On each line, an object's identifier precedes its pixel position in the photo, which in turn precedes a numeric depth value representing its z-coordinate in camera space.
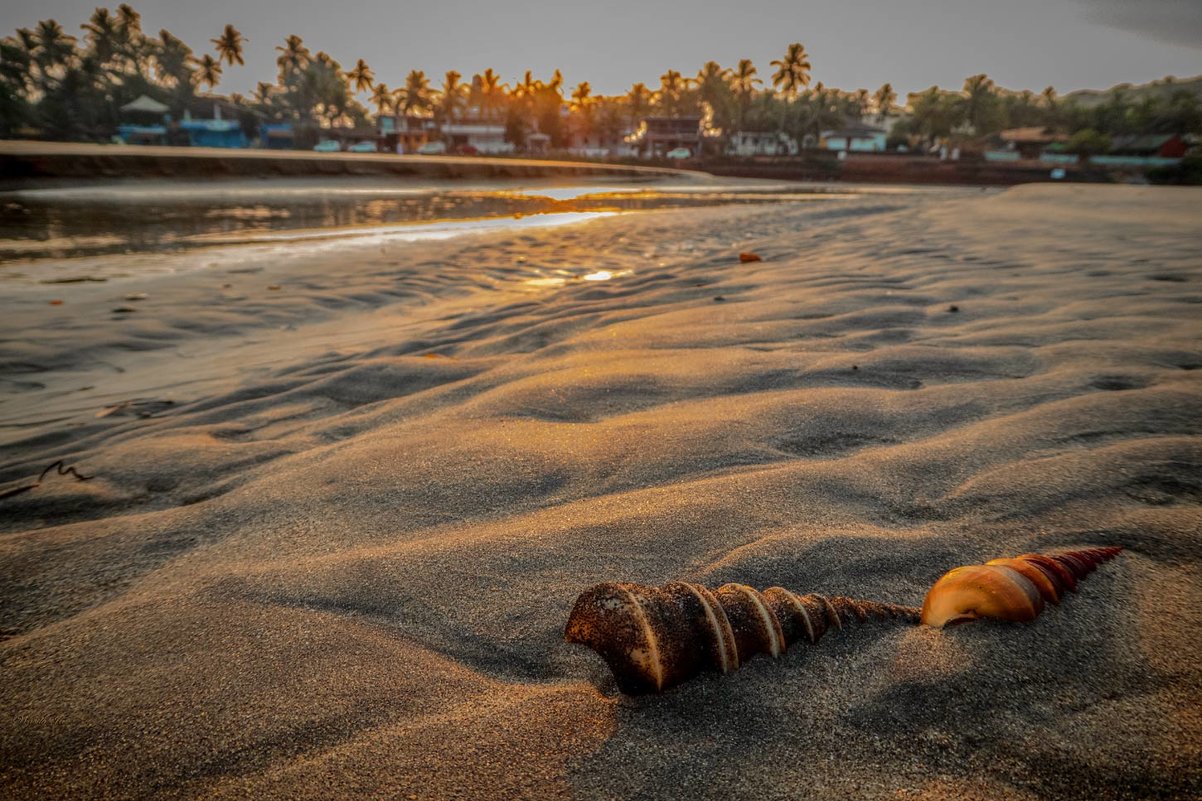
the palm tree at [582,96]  80.06
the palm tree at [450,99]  76.75
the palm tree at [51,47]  57.53
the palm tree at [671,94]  79.94
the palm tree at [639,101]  78.38
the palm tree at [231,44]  78.62
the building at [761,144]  66.75
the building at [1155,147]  47.72
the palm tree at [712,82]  74.00
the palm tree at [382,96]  86.94
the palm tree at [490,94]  81.25
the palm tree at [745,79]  72.68
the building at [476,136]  72.19
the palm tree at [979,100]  61.09
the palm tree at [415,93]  81.56
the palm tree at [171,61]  77.75
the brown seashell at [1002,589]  0.88
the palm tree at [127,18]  70.50
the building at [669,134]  66.44
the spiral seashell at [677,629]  0.79
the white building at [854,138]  68.06
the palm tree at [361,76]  85.50
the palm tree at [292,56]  82.87
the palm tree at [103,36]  67.75
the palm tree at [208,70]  79.94
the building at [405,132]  69.69
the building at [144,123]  54.16
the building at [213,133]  59.28
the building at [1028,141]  55.34
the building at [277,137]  66.06
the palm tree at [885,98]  91.38
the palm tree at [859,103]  81.56
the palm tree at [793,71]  71.24
